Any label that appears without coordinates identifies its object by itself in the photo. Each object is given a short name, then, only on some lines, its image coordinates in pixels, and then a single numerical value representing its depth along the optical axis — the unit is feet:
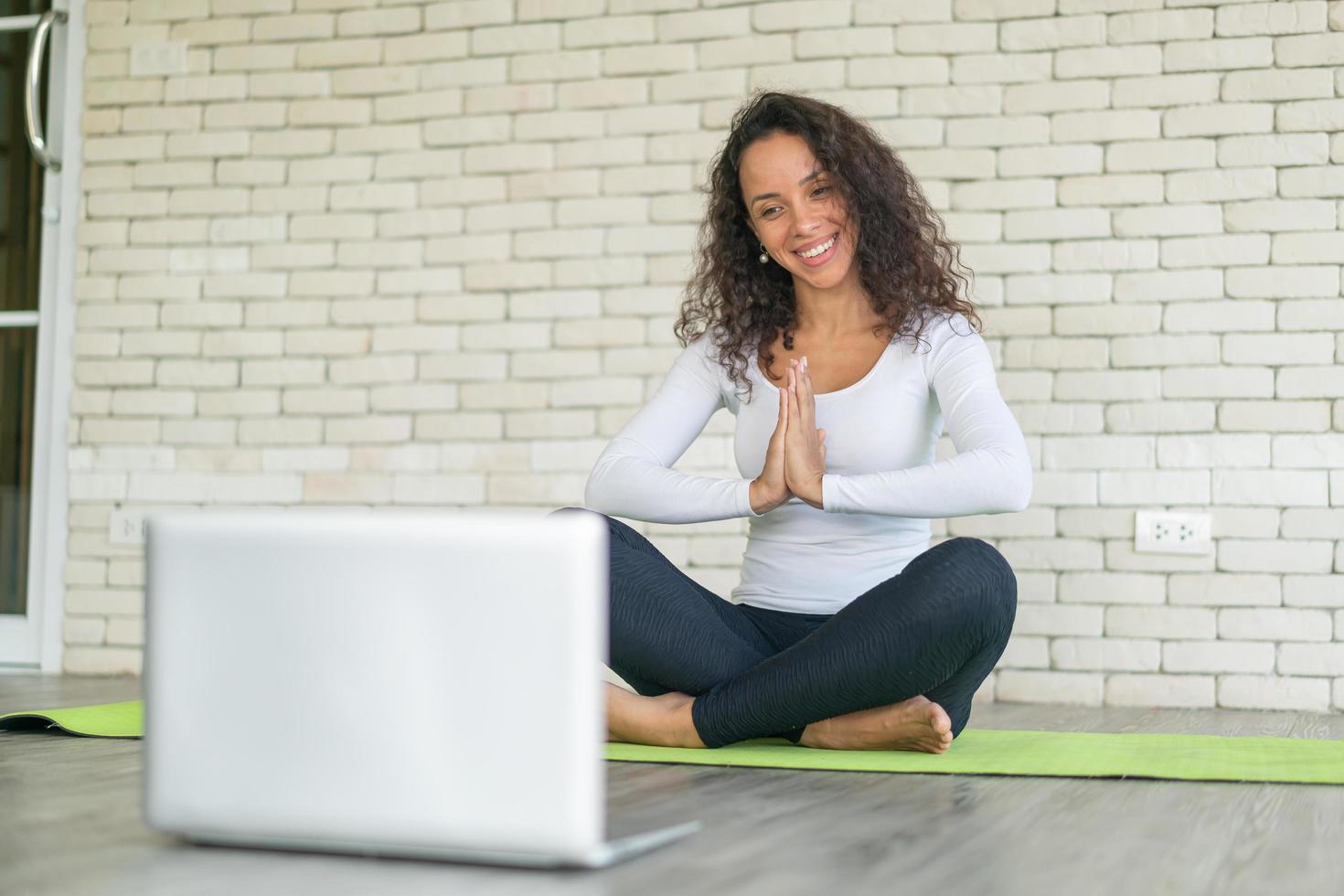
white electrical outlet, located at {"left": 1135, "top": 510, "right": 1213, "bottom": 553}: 10.84
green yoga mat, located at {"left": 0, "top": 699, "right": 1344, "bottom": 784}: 6.45
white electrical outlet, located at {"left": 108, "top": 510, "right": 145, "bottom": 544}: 12.98
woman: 6.64
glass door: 13.55
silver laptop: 3.63
